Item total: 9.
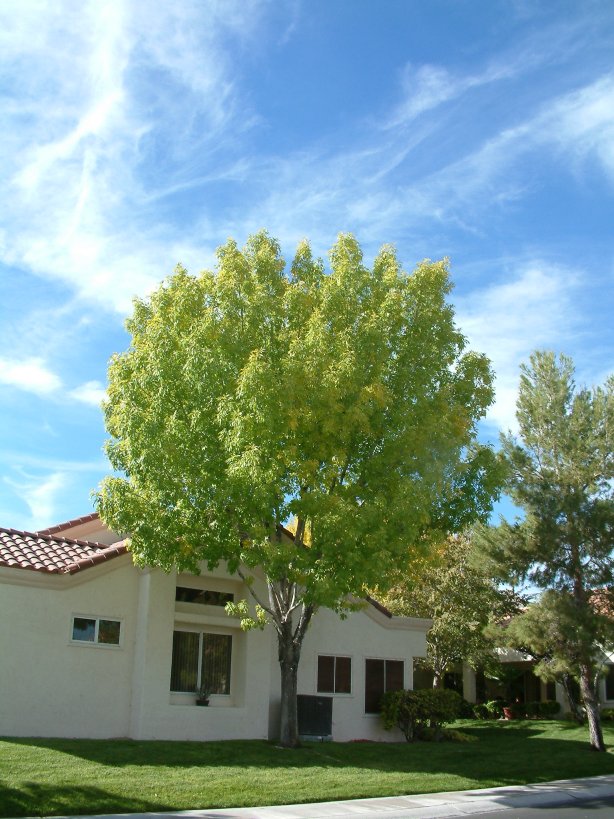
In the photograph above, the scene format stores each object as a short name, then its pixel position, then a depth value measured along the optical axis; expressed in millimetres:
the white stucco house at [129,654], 17578
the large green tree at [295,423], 16062
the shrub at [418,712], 22984
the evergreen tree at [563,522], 23406
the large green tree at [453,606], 32844
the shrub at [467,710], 36250
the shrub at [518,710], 35375
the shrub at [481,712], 36750
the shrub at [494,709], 36312
